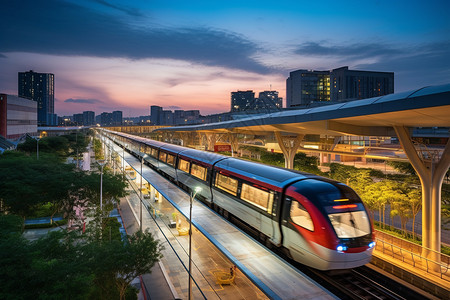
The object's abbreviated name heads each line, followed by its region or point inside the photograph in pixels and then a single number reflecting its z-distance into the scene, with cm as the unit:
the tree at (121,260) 1105
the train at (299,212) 1001
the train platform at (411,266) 1290
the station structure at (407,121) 1130
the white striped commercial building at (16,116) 6200
